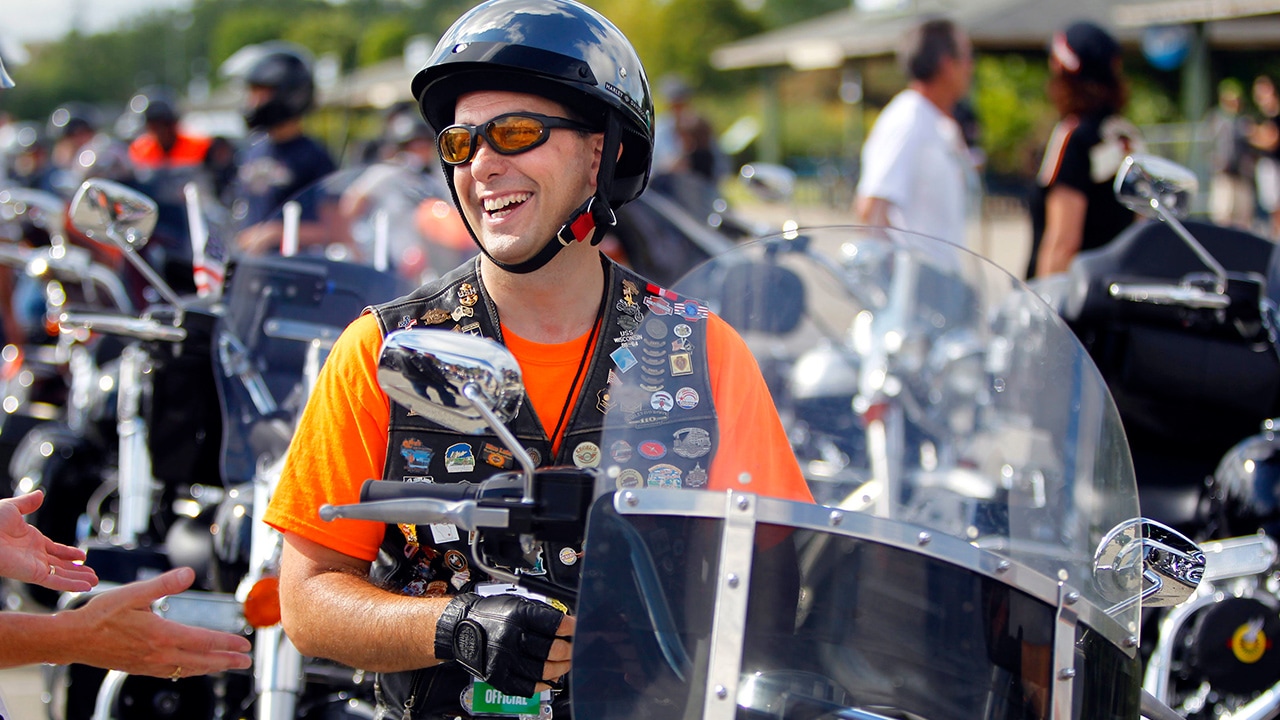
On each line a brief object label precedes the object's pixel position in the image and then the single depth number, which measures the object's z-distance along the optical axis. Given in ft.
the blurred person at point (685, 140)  35.91
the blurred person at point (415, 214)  13.74
